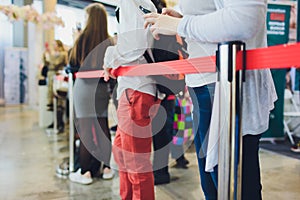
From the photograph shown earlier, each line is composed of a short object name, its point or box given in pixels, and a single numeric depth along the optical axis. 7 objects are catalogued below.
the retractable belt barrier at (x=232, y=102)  0.78
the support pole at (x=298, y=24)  4.64
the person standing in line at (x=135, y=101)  1.36
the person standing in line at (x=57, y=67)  4.66
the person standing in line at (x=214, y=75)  0.73
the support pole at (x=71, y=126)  2.50
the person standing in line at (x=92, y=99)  2.33
